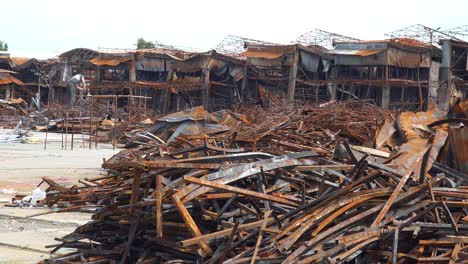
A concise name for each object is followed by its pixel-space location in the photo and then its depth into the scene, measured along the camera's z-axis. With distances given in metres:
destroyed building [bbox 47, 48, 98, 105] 50.66
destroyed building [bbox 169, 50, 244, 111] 43.28
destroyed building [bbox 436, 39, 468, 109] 38.00
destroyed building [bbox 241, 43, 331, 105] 40.38
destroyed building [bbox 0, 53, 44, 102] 53.75
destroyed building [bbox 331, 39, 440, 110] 37.28
